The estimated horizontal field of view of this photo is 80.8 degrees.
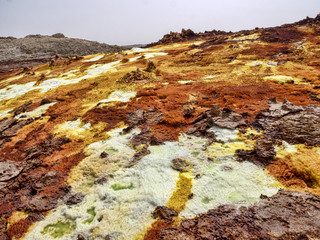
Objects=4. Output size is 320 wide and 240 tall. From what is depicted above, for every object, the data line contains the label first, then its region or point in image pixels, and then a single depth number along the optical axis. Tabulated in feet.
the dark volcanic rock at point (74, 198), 15.02
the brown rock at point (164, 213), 11.86
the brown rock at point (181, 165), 16.10
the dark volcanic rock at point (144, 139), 20.52
